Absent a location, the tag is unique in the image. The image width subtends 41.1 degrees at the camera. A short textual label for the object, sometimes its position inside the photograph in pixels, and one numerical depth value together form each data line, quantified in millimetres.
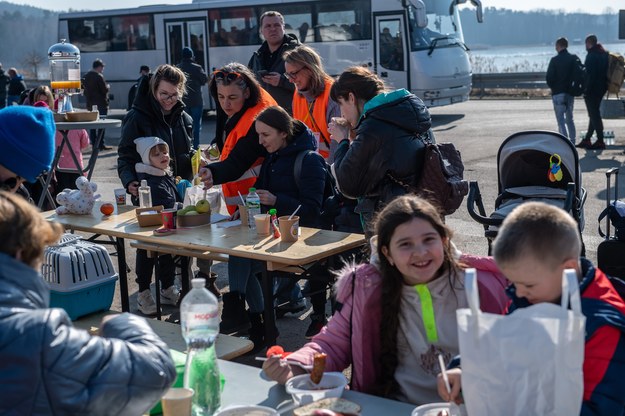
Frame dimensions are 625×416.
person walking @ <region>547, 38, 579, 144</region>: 13766
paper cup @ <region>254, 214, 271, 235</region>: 5068
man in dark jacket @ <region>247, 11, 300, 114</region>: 7484
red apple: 5980
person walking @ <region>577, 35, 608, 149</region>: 13977
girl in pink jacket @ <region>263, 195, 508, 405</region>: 2926
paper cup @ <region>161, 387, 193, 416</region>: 2398
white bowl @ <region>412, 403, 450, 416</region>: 2375
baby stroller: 5566
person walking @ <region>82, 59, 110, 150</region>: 18281
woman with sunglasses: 5750
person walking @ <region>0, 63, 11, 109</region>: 21548
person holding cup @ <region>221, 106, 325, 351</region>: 5383
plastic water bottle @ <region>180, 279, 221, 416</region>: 2484
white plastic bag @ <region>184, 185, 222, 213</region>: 5770
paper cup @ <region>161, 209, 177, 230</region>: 5320
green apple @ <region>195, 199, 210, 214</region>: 5477
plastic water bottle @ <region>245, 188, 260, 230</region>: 5258
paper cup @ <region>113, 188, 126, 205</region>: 6359
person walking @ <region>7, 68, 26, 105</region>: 21672
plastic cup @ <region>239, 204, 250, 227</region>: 5400
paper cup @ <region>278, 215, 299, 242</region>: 4875
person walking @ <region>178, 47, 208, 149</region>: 16266
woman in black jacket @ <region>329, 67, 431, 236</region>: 4637
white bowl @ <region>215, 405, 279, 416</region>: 2422
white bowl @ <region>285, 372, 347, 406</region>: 2555
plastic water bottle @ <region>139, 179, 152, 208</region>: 5875
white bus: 19672
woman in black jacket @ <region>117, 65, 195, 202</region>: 6285
